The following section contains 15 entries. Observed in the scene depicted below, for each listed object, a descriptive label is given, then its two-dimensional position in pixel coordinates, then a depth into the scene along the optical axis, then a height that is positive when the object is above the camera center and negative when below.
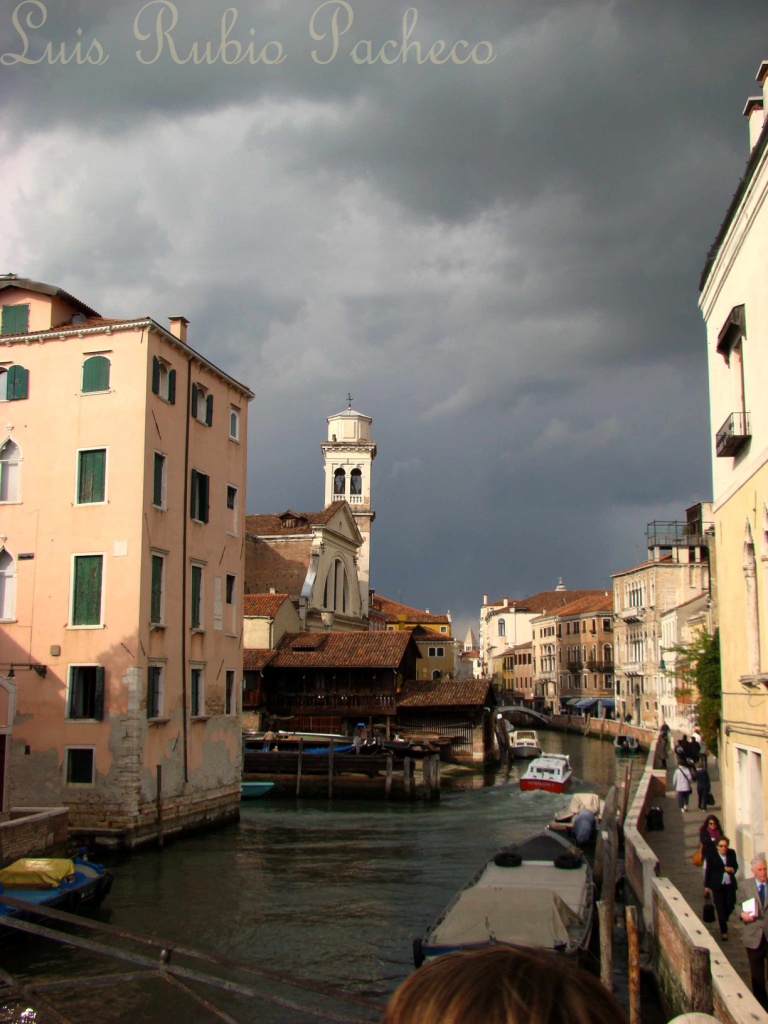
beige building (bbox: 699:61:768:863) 12.86 +2.62
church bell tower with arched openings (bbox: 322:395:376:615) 71.19 +14.08
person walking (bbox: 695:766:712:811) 22.97 -3.21
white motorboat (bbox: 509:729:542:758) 51.50 -5.03
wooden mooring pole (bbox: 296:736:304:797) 35.09 -4.29
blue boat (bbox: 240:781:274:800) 34.84 -4.88
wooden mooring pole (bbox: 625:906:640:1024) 9.59 -3.23
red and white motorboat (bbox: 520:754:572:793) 35.84 -4.63
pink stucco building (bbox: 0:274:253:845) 22.86 +2.26
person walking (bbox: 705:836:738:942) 11.76 -2.82
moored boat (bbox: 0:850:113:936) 14.99 -3.65
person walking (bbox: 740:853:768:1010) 9.40 -2.88
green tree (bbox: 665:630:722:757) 25.31 -0.82
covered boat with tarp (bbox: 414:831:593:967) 12.62 -3.68
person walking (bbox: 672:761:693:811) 23.25 -3.26
